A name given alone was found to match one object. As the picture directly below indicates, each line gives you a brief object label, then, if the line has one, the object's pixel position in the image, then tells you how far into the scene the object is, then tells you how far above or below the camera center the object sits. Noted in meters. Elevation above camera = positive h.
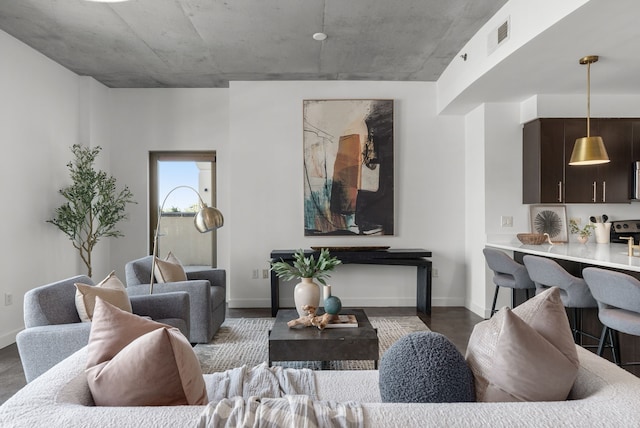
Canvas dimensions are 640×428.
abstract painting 5.37 +0.56
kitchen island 2.82 -0.35
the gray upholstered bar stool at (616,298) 2.39 -0.52
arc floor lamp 3.01 -0.05
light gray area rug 3.27 -1.19
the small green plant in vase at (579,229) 4.70 -0.21
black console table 4.95 -0.57
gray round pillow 1.18 -0.47
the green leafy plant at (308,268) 3.28 -0.44
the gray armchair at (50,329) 2.43 -0.68
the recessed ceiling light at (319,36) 3.98 +1.67
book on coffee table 3.01 -0.81
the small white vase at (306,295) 3.21 -0.64
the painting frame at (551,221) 4.80 -0.12
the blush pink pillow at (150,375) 1.18 -0.47
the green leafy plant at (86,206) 4.57 +0.07
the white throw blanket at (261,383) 1.63 -0.69
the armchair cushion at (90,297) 2.60 -0.53
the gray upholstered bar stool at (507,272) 3.72 -0.55
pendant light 3.49 +0.52
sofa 0.99 -0.49
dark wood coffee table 2.71 -0.87
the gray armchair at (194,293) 3.67 -0.71
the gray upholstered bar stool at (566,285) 2.95 -0.53
